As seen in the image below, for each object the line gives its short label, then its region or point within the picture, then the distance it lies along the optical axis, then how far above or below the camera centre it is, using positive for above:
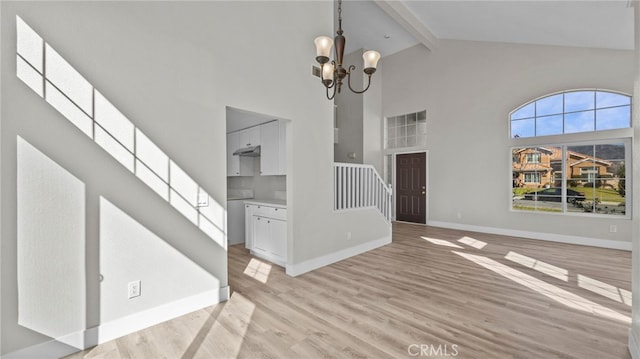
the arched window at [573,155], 4.84 +0.43
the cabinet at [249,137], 4.57 +0.74
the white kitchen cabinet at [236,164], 5.44 +0.31
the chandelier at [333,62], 2.42 +1.09
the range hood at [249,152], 4.75 +0.51
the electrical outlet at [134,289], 2.20 -0.89
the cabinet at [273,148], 3.98 +0.47
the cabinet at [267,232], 3.78 -0.79
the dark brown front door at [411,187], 7.40 -0.25
